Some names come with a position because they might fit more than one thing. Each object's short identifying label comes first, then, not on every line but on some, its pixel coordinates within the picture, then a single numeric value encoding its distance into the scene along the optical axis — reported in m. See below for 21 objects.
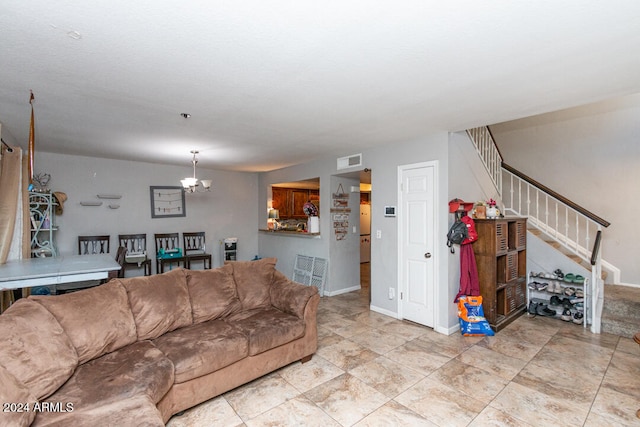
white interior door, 3.78
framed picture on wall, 5.79
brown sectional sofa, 1.60
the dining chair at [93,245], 4.97
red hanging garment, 3.65
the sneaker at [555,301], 4.07
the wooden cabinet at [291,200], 7.31
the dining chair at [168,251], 5.53
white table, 2.61
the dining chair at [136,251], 5.14
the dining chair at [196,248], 5.87
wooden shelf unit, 3.68
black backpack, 3.53
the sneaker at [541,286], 4.21
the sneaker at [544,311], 4.10
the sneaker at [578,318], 3.82
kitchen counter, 5.51
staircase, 3.58
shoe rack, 3.82
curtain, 3.49
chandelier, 4.59
